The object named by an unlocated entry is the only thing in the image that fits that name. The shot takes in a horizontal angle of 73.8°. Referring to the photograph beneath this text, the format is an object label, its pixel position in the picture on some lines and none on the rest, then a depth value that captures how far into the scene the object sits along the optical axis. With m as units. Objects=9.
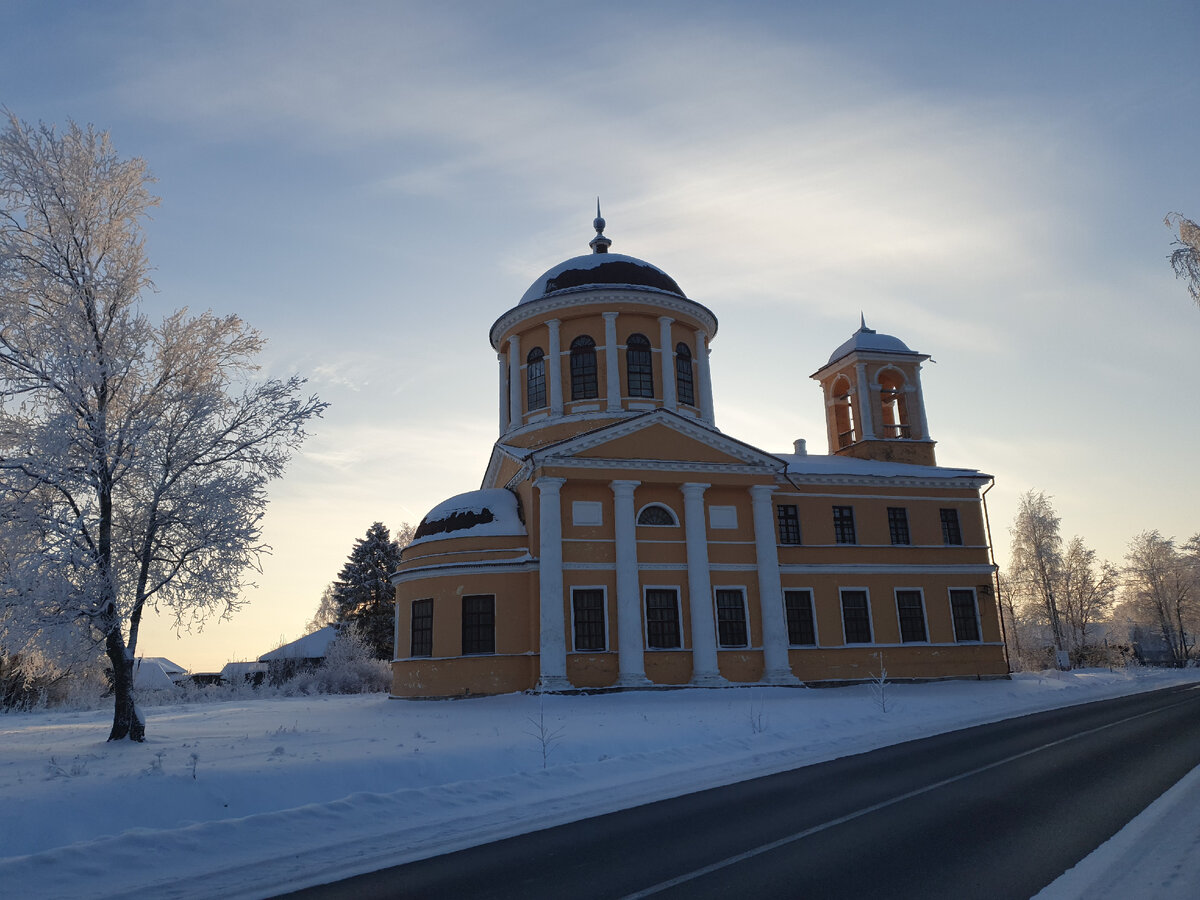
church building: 24.73
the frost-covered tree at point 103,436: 13.45
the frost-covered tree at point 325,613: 65.01
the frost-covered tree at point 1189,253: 12.63
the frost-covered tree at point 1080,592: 53.34
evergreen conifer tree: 48.38
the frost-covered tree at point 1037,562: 51.59
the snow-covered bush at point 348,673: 38.34
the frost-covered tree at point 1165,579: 59.66
